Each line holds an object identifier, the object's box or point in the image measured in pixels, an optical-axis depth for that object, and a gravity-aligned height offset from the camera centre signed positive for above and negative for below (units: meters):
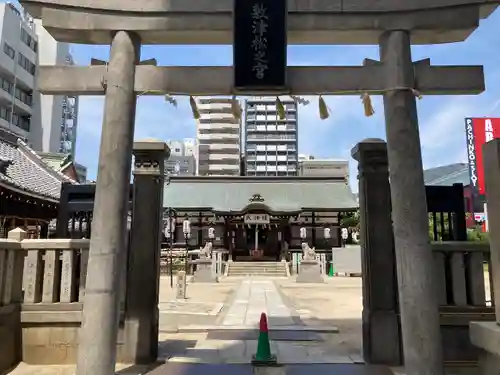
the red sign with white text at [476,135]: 33.44 +8.97
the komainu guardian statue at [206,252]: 25.34 -0.57
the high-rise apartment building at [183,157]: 101.12 +22.77
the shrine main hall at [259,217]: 35.14 +2.41
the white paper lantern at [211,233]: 33.16 +0.84
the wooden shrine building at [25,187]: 12.67 +1.91
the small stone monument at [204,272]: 24.41 -1.73
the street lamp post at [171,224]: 22.16 +1.08
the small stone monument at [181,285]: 15.18 -1.59
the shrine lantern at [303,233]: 33.66 +0.90
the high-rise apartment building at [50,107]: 54.19 +18.67
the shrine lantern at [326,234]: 34.22 +0.81
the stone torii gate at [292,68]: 5.27 +2.40
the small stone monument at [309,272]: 24.30 -1.71
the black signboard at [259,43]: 5.52 +2.76
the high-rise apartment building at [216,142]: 88.12 +22.13
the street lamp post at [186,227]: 24.42 +0.98
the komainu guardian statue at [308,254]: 25.34 -0.68
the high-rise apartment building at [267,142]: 96.00 +24.18
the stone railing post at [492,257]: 4.27 -0.14
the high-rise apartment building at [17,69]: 46.16 +20.81
